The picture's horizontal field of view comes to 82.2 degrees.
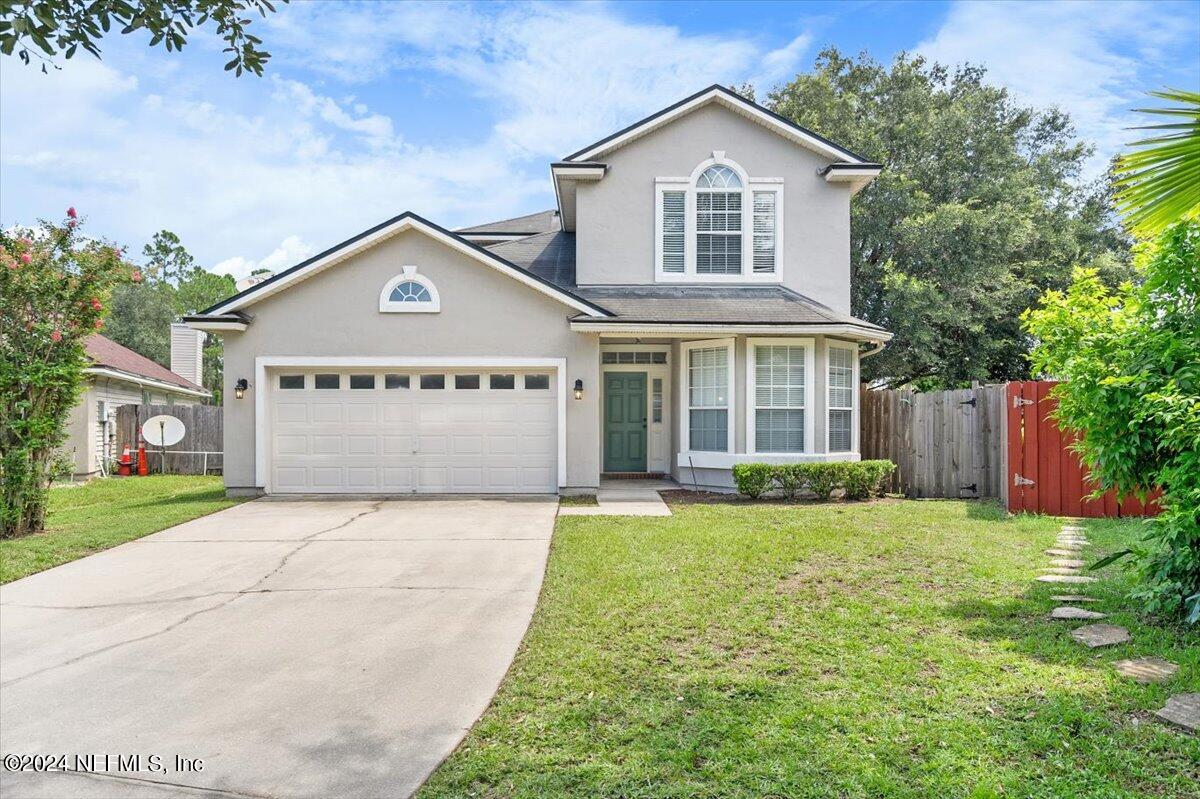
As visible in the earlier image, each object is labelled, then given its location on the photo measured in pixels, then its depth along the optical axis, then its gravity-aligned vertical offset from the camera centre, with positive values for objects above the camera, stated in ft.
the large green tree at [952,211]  61.31 +19.20
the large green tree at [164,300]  112.06 +20.00
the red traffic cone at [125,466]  57.82 -4.53
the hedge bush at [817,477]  38.01 -3.64
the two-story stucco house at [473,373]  39.22 +2.28
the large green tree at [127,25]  10.30 +6.57
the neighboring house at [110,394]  55.11 +1.88
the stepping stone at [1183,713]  11.03 -5.00
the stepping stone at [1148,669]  12.89 -5.00
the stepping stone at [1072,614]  16.40 -4.91
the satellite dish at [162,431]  54.49 -1.49
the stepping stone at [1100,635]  14.74 -4.94
